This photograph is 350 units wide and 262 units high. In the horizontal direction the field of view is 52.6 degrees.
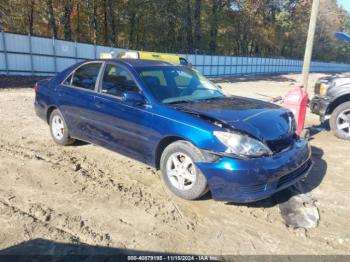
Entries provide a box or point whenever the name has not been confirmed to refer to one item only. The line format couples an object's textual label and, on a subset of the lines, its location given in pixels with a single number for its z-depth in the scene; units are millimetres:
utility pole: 7868
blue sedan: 3777
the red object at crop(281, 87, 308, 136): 6703
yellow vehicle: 11688
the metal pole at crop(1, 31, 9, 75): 16945
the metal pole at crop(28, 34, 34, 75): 18094
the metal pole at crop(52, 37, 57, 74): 19234
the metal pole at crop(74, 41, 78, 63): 20359
